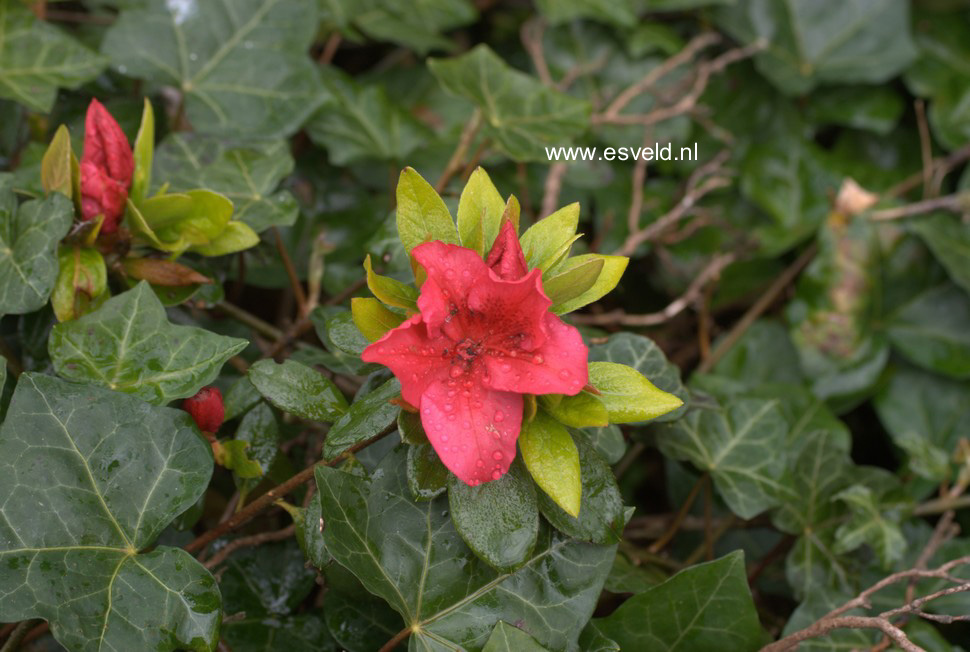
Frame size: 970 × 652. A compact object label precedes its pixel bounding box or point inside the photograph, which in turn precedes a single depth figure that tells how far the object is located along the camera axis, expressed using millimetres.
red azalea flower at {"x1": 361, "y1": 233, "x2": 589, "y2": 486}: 480
